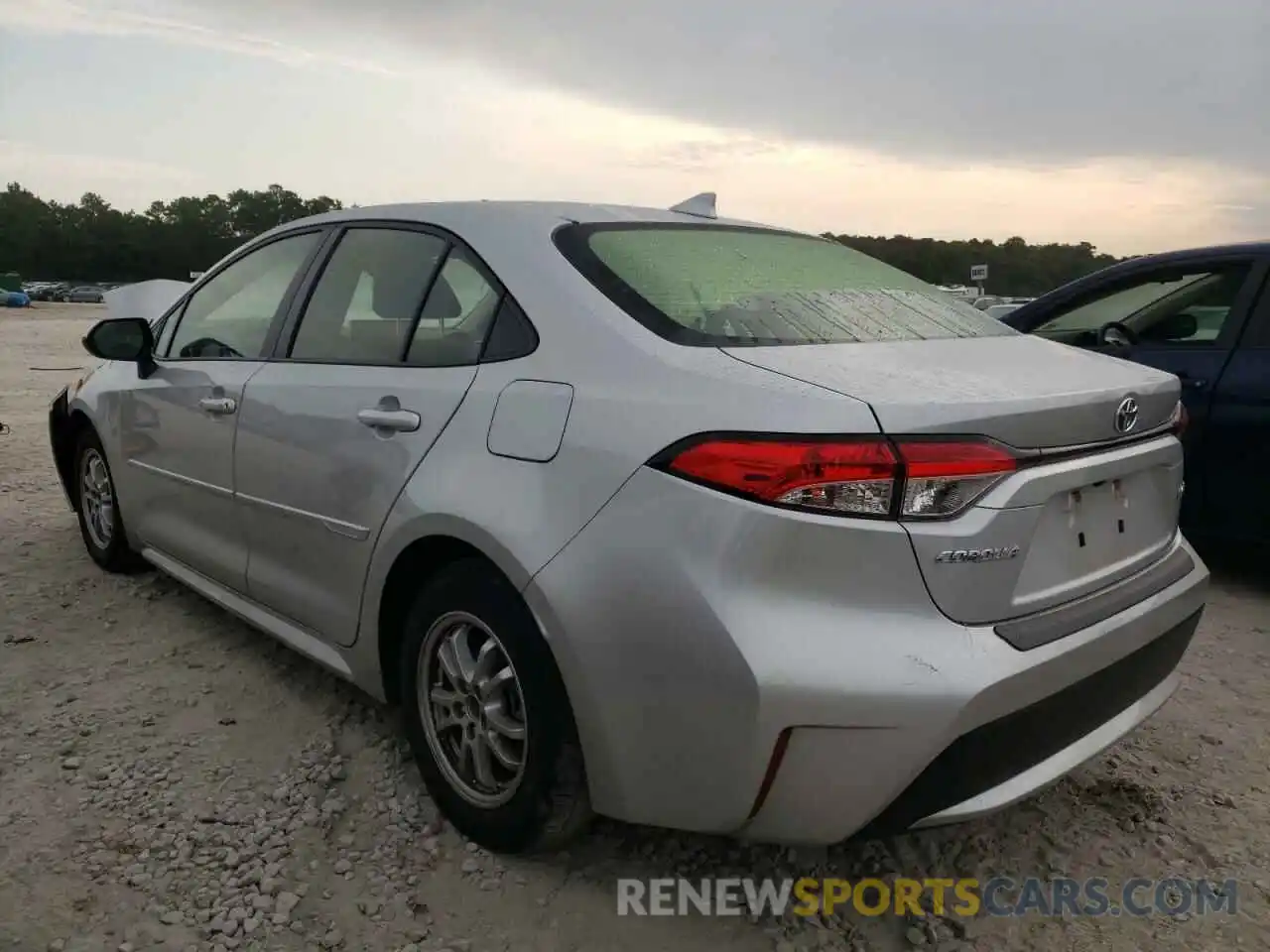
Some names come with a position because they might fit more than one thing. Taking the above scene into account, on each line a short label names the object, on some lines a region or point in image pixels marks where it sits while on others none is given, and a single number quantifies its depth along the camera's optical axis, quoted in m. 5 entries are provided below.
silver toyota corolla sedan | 1.72
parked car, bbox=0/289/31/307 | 46.19
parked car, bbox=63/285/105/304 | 58.16
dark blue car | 4.13
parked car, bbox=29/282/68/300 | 59.69
